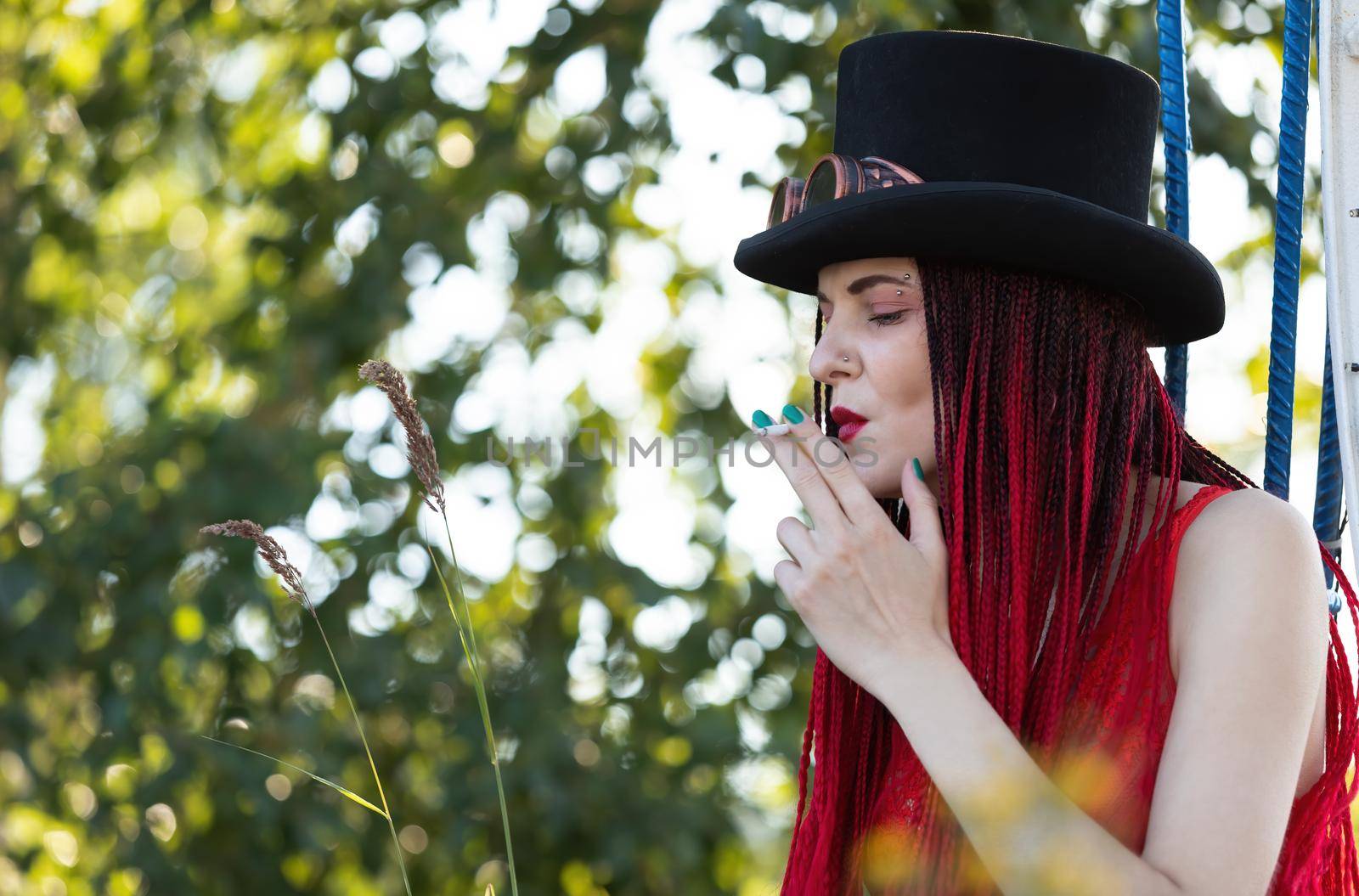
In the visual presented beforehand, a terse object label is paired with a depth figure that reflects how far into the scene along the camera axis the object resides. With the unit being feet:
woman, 10.68
